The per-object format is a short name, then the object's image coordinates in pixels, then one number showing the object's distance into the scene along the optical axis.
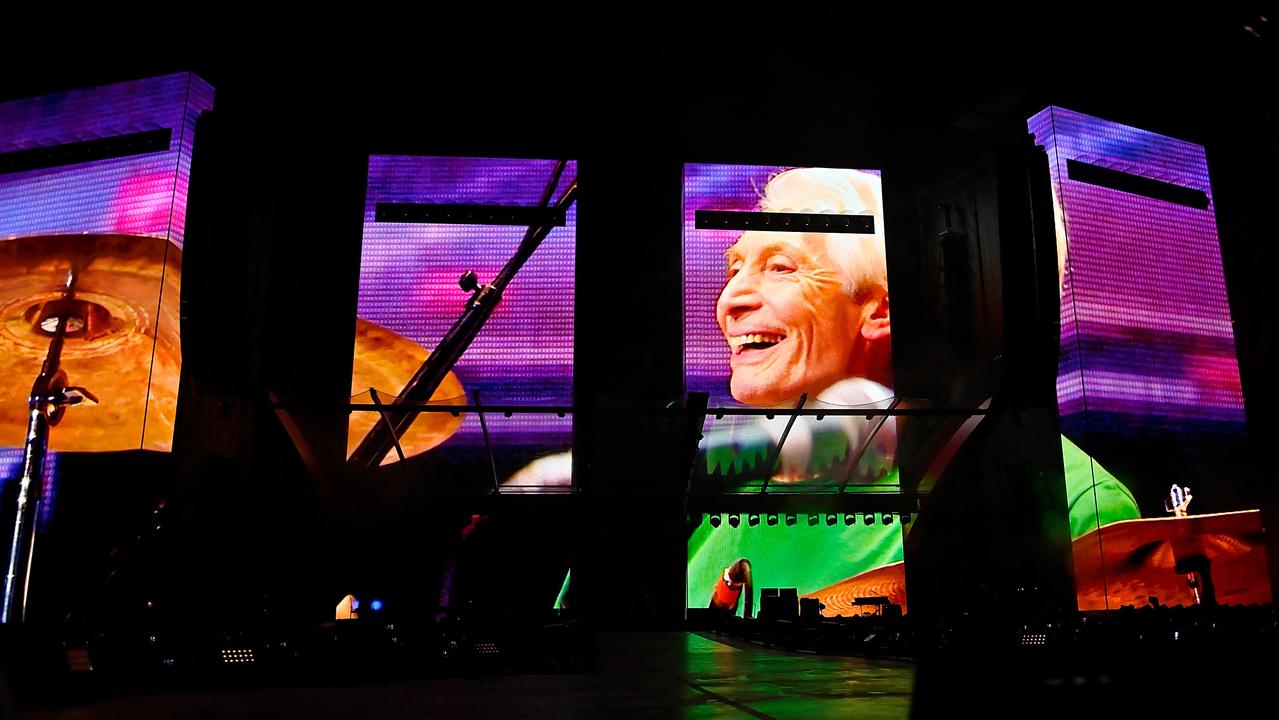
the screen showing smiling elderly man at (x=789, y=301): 17.64
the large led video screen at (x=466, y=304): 17.53
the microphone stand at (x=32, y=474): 15.84
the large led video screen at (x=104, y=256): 17.94
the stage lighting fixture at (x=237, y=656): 6.63
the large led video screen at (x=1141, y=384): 19.88
